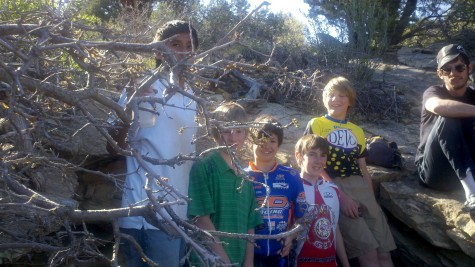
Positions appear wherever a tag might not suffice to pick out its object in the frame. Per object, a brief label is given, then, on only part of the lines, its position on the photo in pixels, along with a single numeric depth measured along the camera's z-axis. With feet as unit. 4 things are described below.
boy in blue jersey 12.00
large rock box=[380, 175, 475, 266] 14.64
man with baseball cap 14.21
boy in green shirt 10.73
